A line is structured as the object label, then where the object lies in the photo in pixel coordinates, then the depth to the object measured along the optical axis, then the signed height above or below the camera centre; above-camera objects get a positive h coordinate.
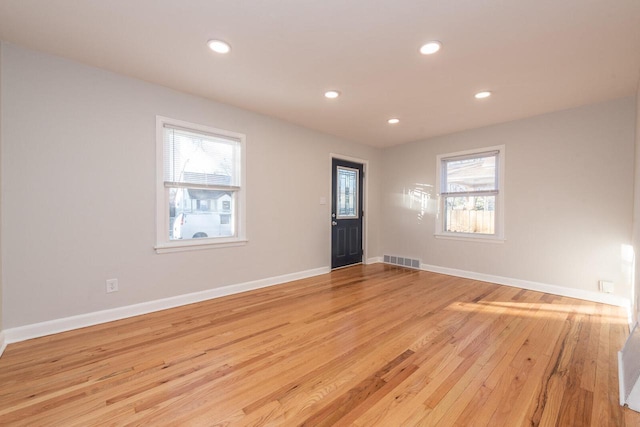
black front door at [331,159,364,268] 5.09 -0.02
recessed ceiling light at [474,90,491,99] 3.15 +1.40
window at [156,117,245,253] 3.12 +0.30
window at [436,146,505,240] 4.32 +0.32
